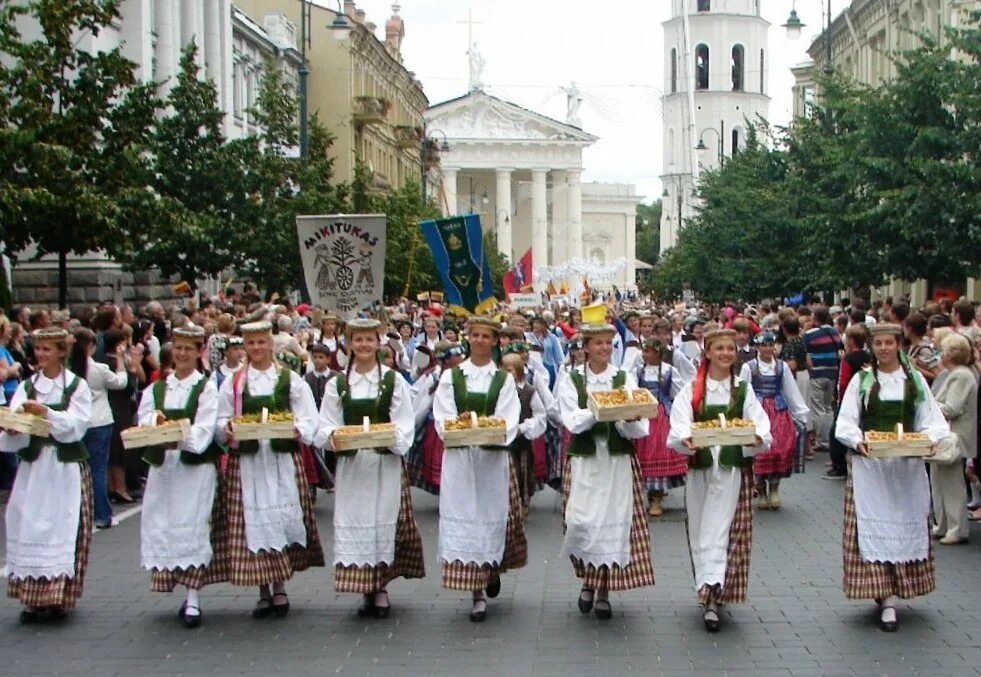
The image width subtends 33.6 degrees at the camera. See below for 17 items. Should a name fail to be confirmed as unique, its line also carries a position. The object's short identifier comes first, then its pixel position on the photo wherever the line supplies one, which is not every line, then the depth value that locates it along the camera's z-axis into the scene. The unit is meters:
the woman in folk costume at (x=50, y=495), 9.64
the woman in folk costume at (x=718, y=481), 9.45
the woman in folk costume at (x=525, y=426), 10.15
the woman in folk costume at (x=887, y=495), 9.48
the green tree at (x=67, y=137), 18.31
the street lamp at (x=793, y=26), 35.94
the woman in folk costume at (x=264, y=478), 9.67
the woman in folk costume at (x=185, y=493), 9.62
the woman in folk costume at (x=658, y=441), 14.30
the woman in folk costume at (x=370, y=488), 9.70
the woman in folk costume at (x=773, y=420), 14.60
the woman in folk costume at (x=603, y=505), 9.70
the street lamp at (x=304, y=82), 28.62
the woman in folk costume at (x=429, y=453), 13.87
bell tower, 114.31
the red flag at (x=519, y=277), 44.91
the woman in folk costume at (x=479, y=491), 9.77
